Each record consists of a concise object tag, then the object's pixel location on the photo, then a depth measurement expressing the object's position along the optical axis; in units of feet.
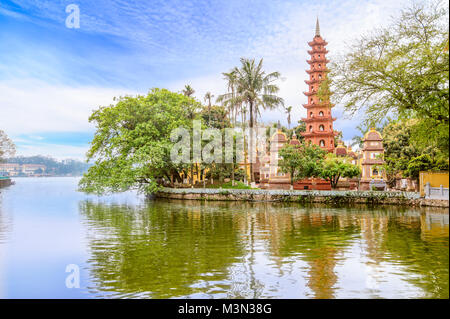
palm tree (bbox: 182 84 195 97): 133.39
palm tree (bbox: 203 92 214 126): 129.95
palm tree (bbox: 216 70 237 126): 88.69
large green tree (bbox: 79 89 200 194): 84.53
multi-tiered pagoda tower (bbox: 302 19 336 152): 108.99
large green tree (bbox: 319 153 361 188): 80.84
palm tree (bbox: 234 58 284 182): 87.45
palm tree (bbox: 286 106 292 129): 194.04
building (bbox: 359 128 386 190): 96.32
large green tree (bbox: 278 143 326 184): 82.33
